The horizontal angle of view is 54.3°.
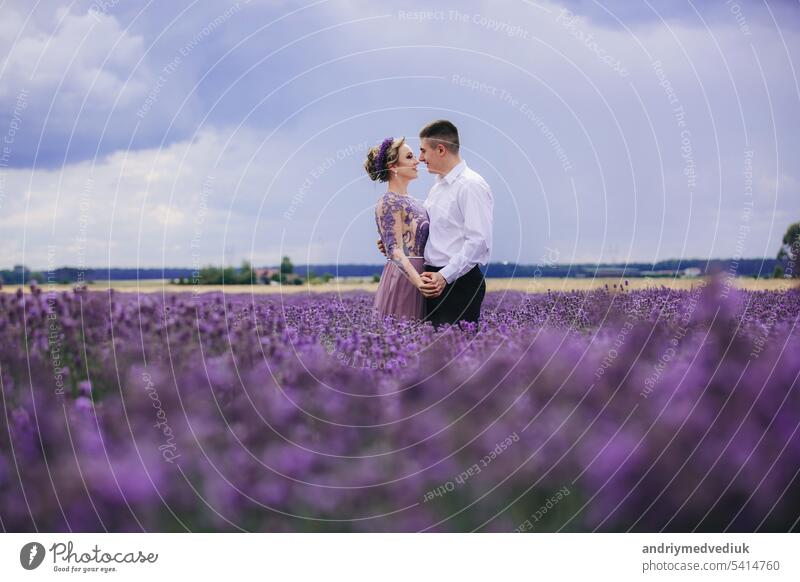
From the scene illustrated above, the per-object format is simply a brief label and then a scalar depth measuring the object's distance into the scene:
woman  5.76
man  5.61
